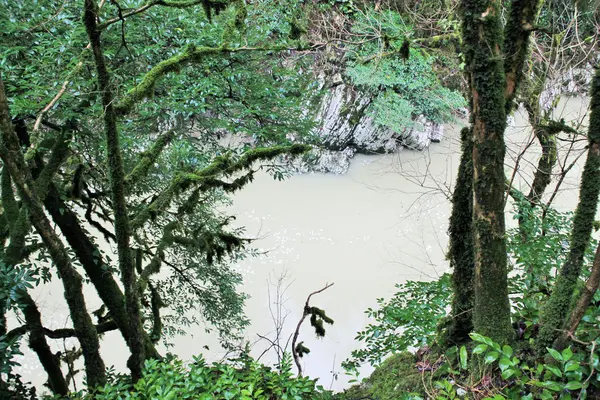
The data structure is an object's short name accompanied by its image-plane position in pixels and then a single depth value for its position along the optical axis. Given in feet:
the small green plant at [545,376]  4.72
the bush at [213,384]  5.49
